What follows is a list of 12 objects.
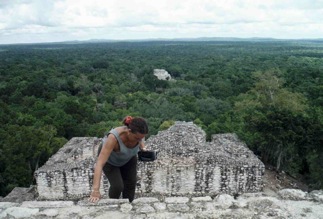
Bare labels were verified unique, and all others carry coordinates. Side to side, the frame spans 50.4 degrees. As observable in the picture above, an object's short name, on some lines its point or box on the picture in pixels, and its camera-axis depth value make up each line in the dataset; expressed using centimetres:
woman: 364
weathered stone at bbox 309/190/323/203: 416
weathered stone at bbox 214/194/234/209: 398
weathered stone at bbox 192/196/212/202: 412
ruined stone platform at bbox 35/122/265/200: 922
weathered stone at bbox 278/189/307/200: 422
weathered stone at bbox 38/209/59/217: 382
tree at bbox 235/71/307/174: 1176
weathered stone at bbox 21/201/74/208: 402
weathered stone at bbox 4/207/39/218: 382
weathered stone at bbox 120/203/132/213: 389
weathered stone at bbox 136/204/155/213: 387
